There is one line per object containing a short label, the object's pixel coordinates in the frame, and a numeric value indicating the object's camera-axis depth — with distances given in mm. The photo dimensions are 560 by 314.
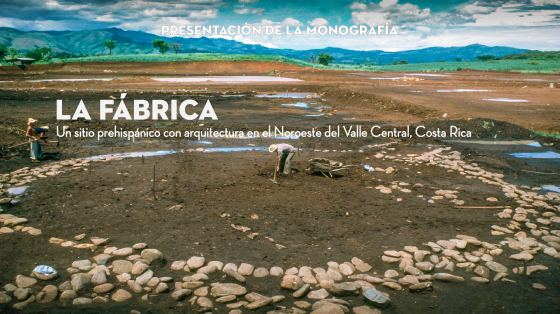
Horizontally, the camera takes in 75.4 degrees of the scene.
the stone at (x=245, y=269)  5367
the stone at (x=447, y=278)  5258
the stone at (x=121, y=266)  5273
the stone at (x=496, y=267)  5504
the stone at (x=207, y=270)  5324
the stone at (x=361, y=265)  5539
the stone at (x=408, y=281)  5117
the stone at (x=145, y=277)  5035
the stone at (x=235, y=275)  5171
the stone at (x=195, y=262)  5449
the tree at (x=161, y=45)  126938
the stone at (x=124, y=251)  5758
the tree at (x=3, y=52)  80350
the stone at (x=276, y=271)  5378
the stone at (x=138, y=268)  5263
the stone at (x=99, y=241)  6055
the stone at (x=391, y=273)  5357
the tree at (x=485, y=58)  153375
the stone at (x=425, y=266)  5543
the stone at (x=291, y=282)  5012
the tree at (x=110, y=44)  137000
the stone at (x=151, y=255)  5609
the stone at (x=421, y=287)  4984
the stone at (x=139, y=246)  5953
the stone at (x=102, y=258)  5480
